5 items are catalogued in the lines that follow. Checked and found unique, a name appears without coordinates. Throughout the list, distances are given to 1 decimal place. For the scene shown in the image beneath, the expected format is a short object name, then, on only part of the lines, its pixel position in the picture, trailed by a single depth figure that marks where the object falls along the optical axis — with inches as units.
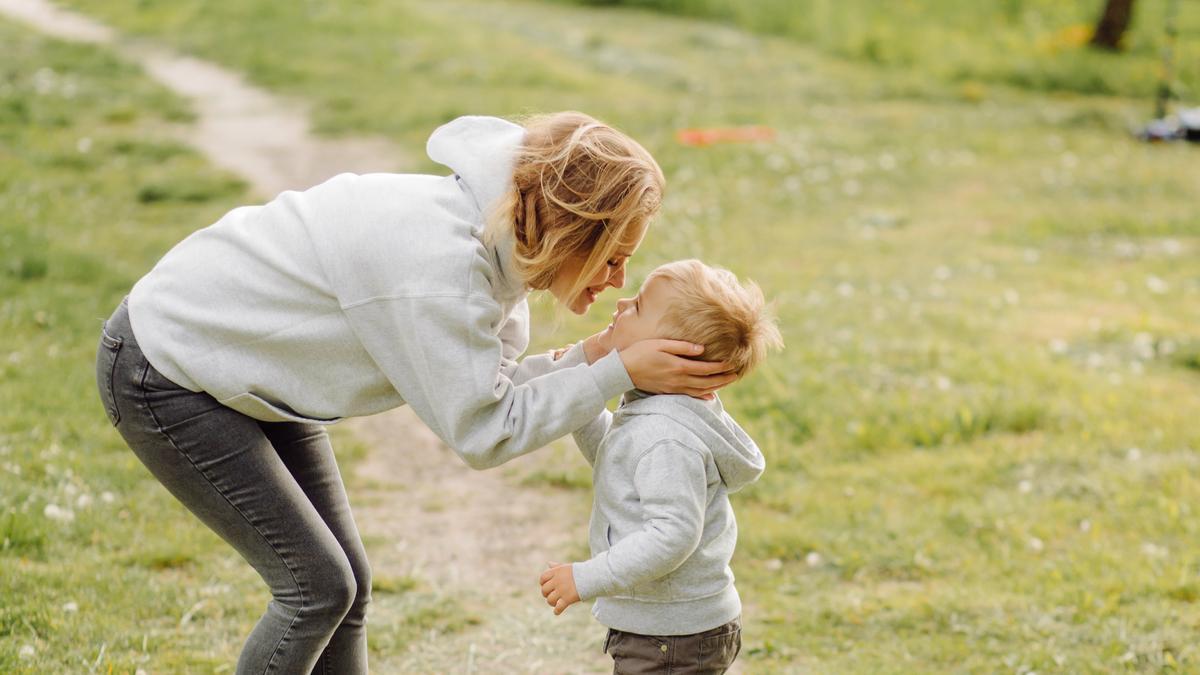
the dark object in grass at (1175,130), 508.1
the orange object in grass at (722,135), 456.8
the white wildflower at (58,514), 179.8
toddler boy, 105.3
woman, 102.4
